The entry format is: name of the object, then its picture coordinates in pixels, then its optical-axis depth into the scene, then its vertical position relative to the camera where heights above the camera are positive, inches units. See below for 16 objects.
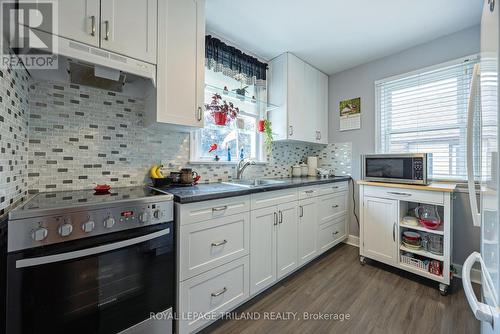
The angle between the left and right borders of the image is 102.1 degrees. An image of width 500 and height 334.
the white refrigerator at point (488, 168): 22.9 +0.0
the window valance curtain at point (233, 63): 79.2 +45.4
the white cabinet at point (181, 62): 54.2 +29.9
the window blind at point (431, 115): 82.0 +24.1
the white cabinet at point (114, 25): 41.1 +31.8
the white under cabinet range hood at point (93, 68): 40.8 +22.8
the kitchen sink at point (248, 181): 83.5 -6.0
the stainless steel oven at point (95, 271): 31.9 -19.1
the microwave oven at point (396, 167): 77.5 +0.3
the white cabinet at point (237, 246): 49.0 -24.1
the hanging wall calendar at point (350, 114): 110.3 +30.1
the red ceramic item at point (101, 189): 50.0 -5.7
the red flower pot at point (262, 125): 97.0 +20.2
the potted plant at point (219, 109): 81.3 +23.5
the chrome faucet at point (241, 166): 89.7 +0.5
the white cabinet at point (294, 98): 97.0 +35.3
